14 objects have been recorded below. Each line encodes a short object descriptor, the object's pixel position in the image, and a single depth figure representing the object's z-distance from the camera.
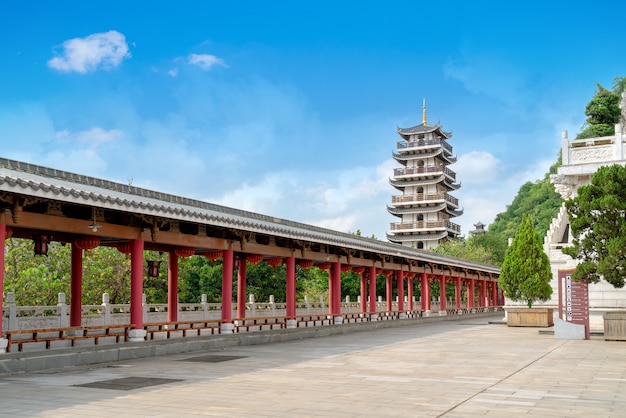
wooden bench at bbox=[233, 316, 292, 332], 21.95
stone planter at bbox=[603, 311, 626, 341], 19.98
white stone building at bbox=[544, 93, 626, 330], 27.48
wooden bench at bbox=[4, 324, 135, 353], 13.52
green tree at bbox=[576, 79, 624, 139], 55.03
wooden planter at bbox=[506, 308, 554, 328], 29.22
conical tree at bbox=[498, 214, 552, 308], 28.89
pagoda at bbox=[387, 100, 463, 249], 82.81
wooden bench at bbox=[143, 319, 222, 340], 18.00
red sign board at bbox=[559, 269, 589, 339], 20.90
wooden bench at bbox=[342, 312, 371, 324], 30.35
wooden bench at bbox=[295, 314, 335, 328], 25.71
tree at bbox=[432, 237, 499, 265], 67.36
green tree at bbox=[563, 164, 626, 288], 19.41
